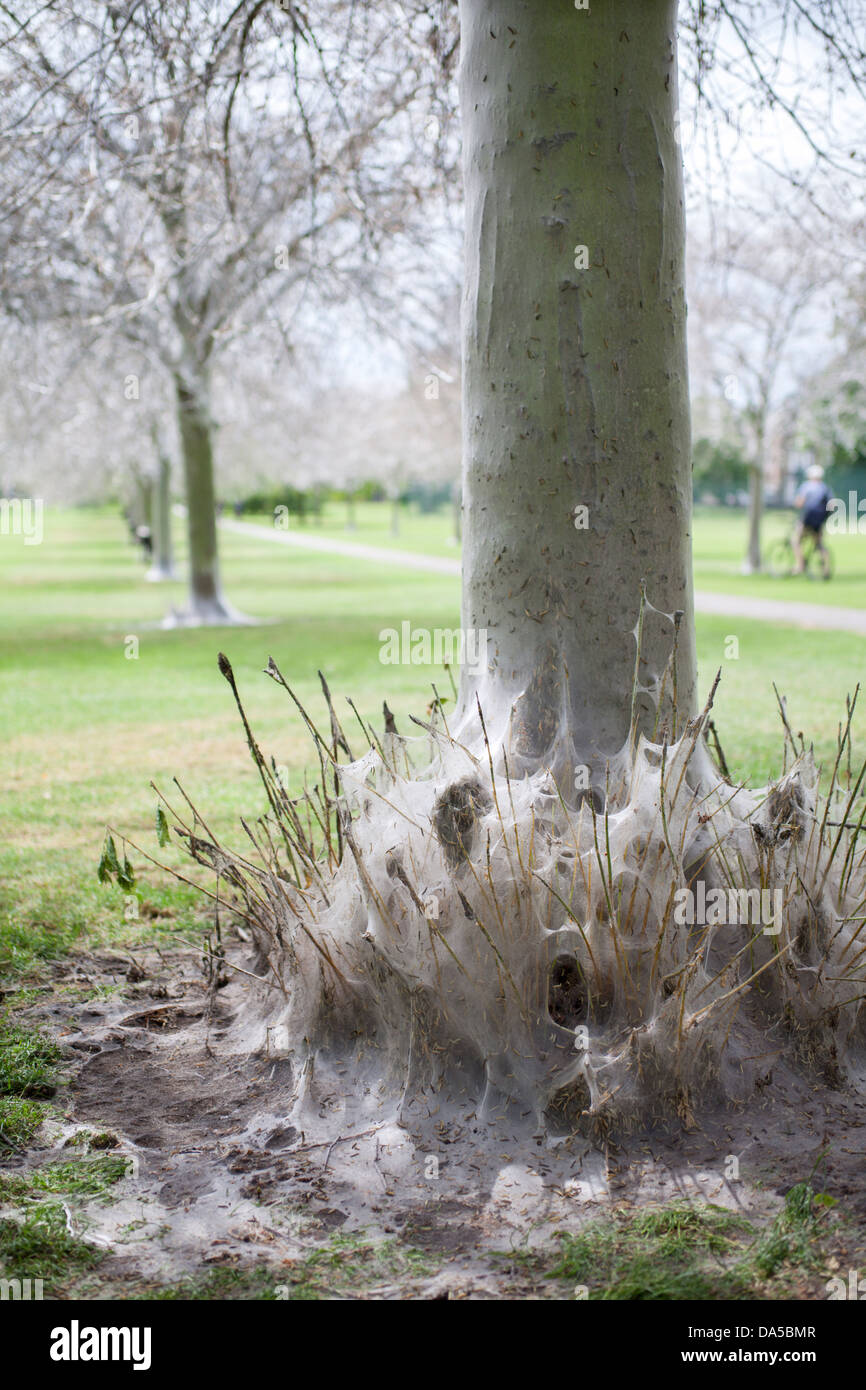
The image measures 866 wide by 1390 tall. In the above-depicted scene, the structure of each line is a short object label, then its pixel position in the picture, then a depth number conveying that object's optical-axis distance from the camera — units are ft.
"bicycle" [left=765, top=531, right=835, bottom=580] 74.84
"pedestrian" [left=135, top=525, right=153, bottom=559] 106.22
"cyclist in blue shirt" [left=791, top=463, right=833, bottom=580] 66.85
